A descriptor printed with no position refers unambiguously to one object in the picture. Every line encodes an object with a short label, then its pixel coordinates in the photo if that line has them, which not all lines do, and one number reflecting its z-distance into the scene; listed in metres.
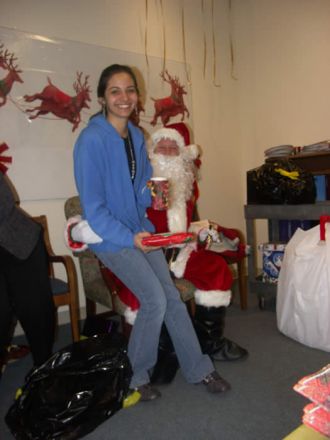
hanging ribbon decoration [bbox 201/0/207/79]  3.57
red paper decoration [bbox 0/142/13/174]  2.47
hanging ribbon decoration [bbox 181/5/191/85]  3.39
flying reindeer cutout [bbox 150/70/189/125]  3.23
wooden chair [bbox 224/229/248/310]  2.79
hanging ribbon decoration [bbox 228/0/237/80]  3.78
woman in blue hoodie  1.58
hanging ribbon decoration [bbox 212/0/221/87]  3.67
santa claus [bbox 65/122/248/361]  2.09
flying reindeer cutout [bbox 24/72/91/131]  2.60
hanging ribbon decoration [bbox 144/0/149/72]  3.13
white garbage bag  2.04
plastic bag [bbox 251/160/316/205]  2.61
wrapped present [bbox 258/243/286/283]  2.74
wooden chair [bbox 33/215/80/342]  2.13
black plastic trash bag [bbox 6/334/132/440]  1.47
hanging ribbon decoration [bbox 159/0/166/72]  3.26
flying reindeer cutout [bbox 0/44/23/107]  2.42
